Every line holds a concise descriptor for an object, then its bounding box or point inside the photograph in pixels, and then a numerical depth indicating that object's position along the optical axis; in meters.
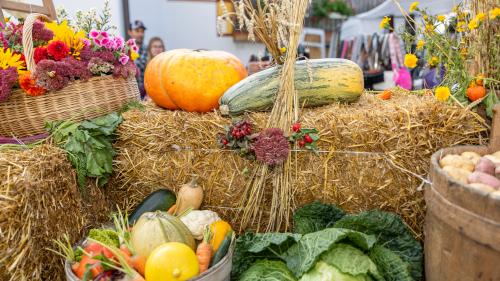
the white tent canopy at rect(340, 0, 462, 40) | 5.09
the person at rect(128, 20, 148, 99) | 6.28
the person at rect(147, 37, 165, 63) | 6.25
